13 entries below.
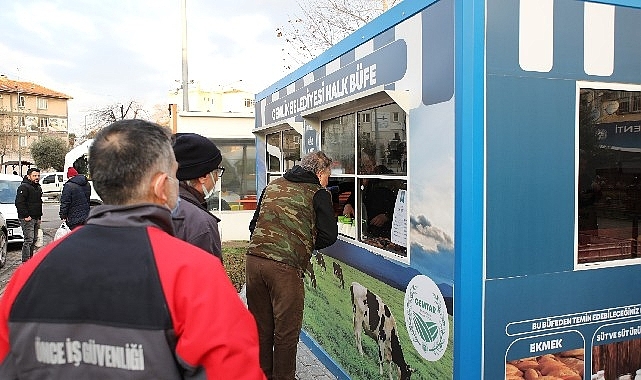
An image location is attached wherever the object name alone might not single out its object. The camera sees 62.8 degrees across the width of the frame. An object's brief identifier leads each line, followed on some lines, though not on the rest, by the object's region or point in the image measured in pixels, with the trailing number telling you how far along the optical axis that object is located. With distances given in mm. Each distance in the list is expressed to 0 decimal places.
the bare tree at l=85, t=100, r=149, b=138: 35906
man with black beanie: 2396
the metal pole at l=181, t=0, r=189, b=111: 13588
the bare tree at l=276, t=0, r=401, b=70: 13844
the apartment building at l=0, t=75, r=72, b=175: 47750
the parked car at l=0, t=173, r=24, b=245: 11431
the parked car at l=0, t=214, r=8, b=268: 9594
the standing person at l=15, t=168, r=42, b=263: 9375
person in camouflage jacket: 3672
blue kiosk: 2596
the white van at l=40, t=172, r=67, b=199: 32466
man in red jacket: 1280
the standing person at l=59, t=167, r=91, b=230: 8180
